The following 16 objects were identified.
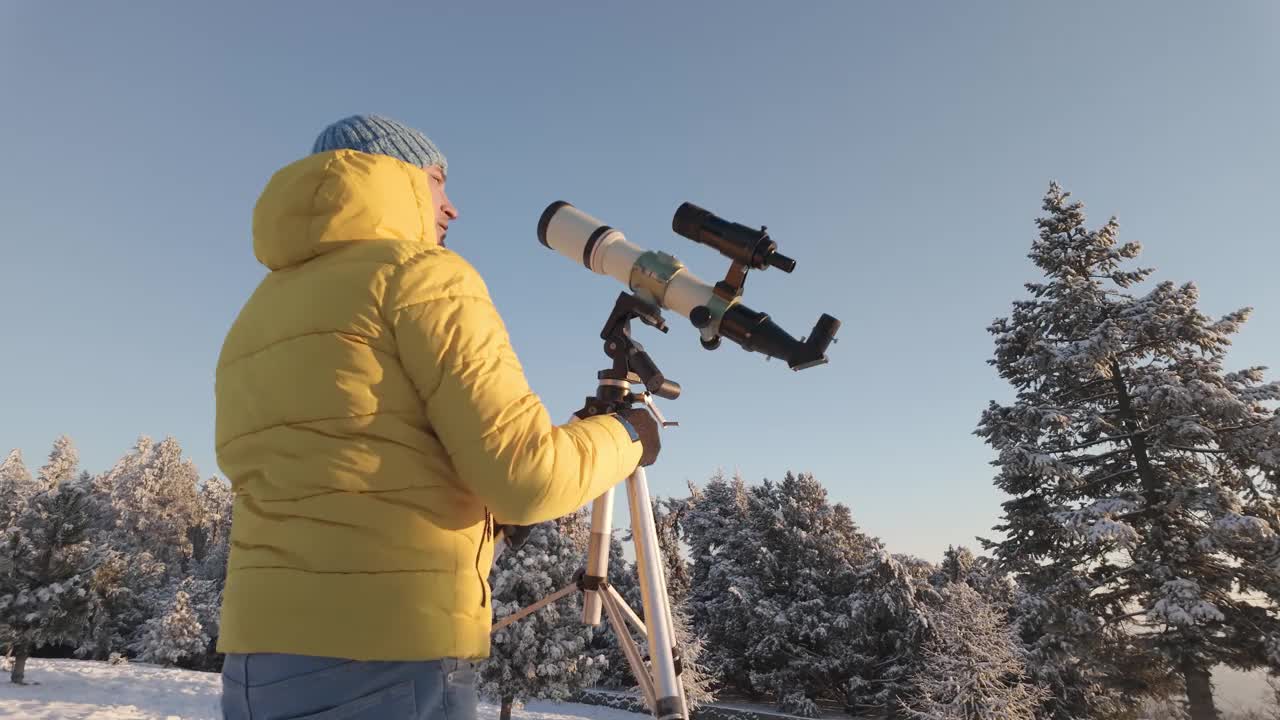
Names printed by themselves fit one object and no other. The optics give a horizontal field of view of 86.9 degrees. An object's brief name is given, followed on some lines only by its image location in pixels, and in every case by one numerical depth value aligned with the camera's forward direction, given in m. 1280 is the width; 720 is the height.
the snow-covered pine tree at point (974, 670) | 25.86
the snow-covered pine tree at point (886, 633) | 32.09
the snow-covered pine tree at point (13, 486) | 41.22
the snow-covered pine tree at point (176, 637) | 37.06
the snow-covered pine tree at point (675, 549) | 38.34
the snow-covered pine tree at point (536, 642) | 25.84
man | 1.49
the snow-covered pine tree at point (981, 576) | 22.62
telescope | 2.56
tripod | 2.58
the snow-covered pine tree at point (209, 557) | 41.41
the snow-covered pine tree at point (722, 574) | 39.12
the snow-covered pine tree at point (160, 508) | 54.84
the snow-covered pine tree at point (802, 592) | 35.25
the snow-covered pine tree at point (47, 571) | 26.36
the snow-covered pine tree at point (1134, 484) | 18.06
